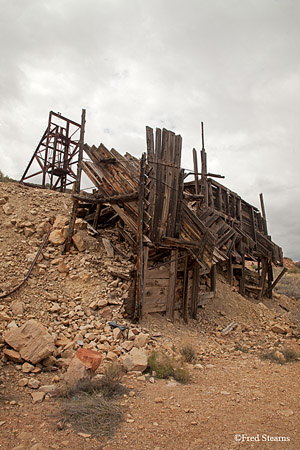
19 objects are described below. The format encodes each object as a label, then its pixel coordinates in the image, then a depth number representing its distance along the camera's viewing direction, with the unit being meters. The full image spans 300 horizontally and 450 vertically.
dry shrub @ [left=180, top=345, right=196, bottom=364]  6.20
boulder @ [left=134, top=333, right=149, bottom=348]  6.36
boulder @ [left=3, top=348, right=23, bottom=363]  4.75
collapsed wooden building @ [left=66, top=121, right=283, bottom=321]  8.02
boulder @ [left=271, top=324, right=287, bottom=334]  9.81
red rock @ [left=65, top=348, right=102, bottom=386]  4.25
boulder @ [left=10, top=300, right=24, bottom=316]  6.32
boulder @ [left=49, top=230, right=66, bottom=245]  9.11
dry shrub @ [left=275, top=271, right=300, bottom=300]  19.79
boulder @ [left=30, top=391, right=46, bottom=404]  3.80
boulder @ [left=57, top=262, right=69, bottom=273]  8.18
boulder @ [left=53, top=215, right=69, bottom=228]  9.75
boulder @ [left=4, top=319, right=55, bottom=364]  4.82
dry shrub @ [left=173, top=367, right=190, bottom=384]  5.05
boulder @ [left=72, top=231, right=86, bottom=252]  8.94
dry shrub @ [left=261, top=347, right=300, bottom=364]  6.85
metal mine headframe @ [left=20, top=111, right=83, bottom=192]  14.84
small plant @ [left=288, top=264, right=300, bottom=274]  31.77
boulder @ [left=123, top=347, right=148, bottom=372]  5.20
